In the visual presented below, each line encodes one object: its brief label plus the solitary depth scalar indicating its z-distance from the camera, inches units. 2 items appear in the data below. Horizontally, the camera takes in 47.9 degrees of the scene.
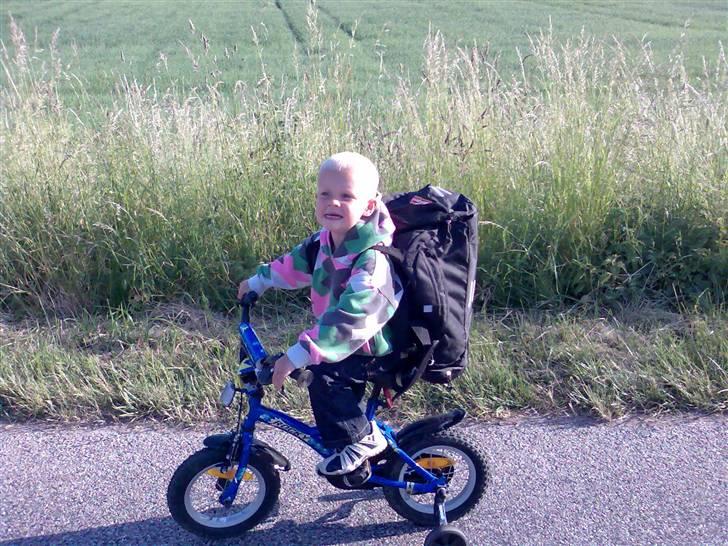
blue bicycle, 110.9
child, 99.7
